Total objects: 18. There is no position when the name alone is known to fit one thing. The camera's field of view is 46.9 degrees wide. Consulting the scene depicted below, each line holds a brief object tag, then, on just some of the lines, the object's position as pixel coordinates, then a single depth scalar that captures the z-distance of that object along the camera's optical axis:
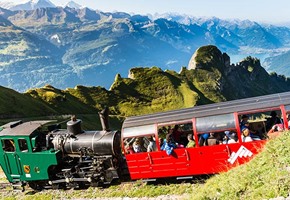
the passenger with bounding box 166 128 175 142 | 18.42
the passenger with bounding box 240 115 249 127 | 16.93
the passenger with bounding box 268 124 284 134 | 16.50
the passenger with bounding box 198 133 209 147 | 17.44
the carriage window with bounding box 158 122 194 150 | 18.47
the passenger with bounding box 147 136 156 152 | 18.67
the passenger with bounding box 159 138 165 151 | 18.39
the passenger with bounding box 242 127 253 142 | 16.61
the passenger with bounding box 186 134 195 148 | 18.16
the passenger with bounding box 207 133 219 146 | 17.30
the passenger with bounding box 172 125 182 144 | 19.20
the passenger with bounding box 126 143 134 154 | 19.12
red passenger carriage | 16.62
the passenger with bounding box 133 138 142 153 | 19.02
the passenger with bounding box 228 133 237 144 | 16.91
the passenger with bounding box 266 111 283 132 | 17.34
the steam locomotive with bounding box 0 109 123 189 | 20.30
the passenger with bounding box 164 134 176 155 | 17.95
